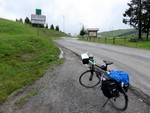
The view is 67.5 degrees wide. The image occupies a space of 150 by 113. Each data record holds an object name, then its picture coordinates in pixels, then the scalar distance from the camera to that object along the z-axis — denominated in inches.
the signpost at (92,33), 1212.2
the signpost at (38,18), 419.4
